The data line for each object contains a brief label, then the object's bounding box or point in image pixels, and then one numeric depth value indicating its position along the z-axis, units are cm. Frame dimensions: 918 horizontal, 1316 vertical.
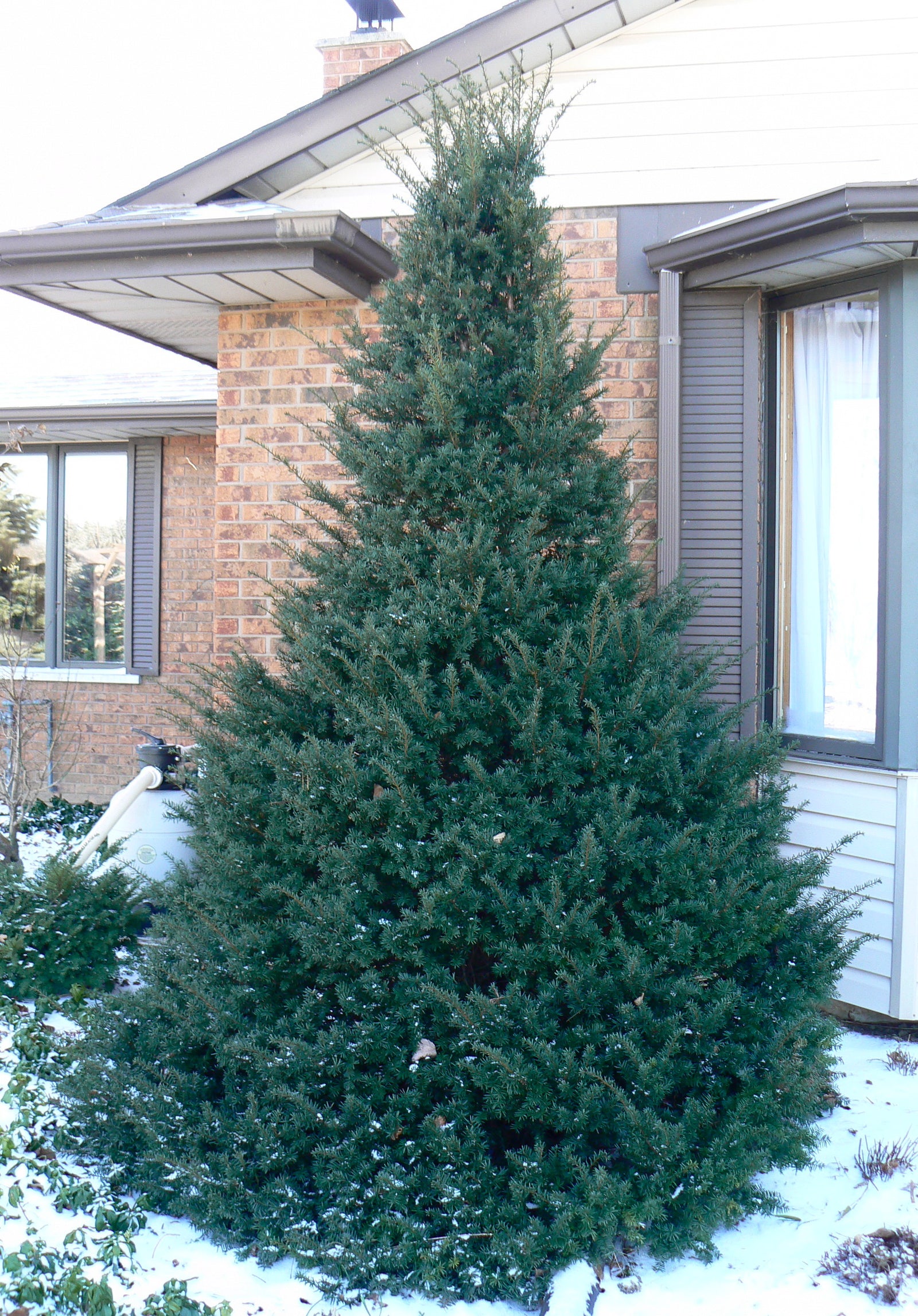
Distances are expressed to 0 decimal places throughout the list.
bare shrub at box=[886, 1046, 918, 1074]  362
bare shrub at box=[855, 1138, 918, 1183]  292
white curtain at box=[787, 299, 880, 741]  412
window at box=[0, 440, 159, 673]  893
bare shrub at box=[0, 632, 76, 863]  746
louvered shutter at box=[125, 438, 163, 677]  847
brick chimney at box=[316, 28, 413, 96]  532
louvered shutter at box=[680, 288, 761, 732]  426
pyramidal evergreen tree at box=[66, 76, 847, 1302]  254
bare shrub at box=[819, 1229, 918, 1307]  246
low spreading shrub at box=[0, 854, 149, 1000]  399
